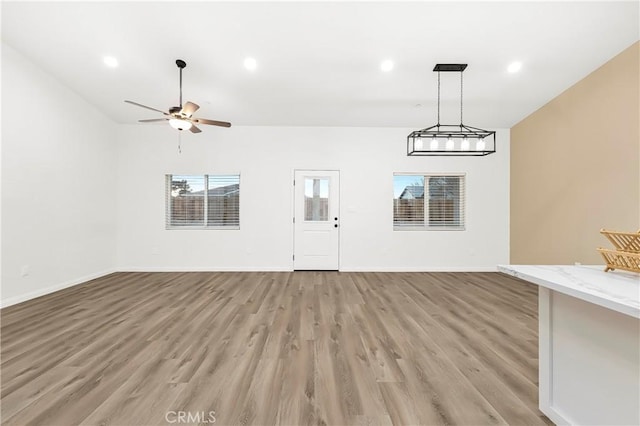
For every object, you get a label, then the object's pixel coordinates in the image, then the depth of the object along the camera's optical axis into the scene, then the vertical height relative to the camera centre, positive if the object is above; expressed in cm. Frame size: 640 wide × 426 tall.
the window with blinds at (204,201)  532 +25
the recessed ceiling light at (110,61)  340 +213
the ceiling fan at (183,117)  319 +128
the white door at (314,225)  523 -25
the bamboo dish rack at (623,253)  128 -20
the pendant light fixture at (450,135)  310 +103
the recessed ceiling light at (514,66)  339 +210
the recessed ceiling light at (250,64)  336 +210
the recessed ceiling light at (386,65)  336 +209
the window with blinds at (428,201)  536 +29
